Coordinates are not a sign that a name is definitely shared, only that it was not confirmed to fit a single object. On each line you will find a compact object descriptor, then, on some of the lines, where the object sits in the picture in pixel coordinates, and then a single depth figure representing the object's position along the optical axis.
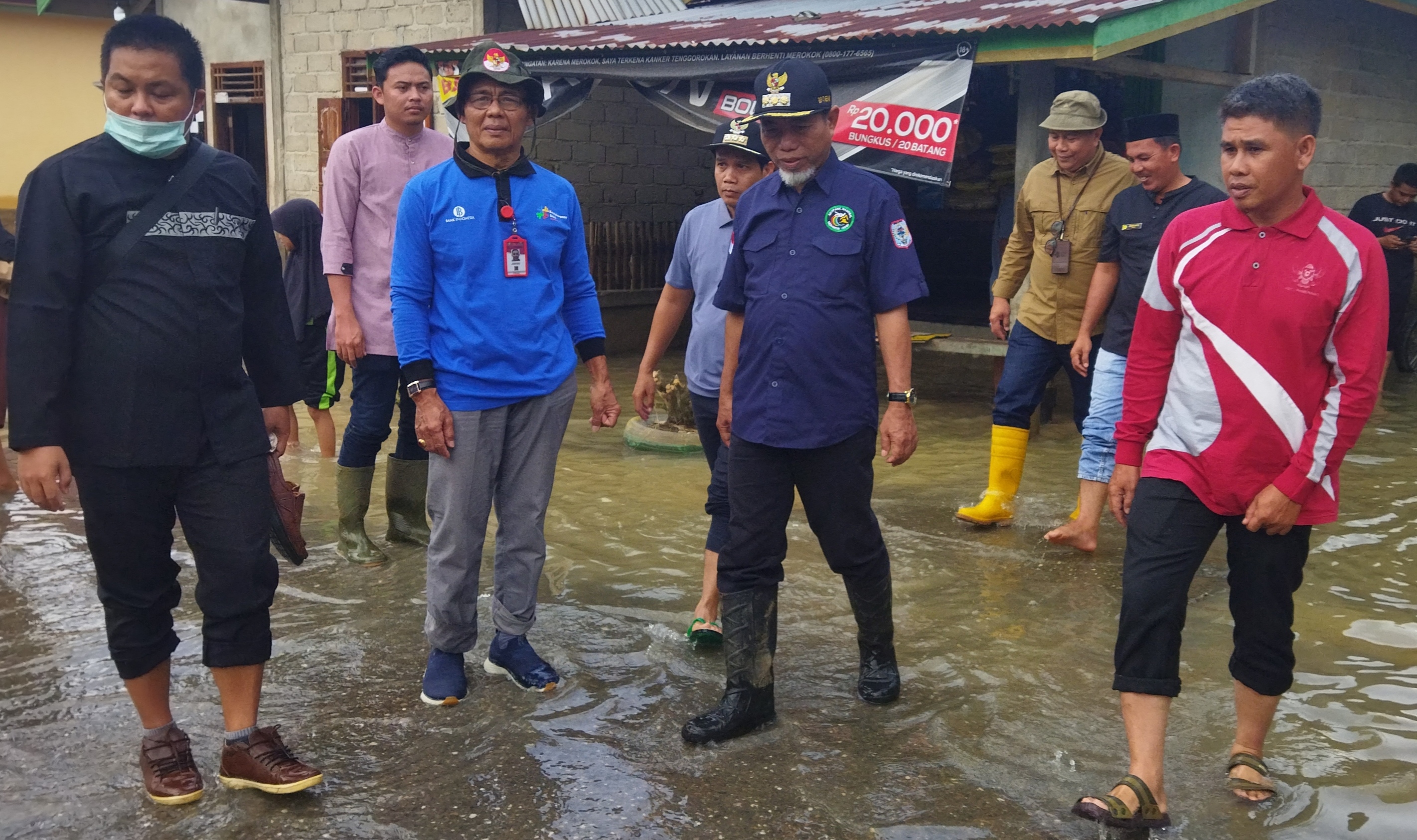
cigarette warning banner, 8.16
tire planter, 8.16
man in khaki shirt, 5.98
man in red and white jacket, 3.14
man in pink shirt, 5.30
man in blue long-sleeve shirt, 3.99
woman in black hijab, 6.93
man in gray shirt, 4.48
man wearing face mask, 3.14
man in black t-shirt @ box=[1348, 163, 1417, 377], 10.30
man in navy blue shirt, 3.84
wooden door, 13.63
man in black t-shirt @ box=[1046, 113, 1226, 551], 5.40
